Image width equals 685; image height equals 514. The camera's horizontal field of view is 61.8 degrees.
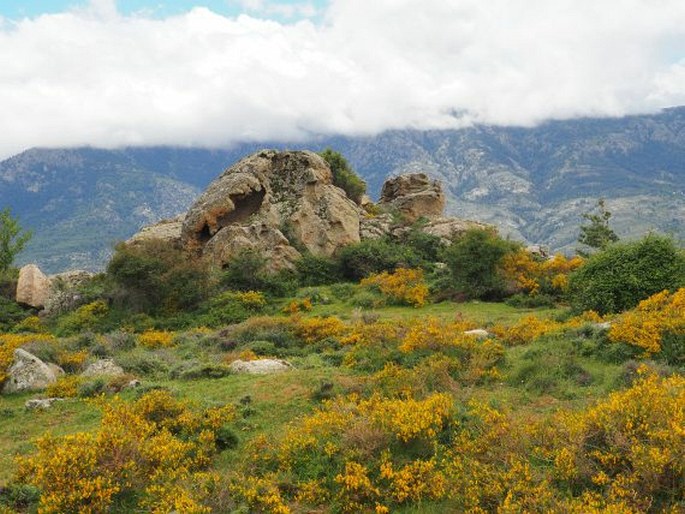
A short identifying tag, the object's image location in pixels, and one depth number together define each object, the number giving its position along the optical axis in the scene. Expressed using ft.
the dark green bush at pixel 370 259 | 151.94
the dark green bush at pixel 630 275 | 87.30
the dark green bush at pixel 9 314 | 139.47
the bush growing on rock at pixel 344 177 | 202.59
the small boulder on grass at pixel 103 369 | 71.56
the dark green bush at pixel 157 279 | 126.62
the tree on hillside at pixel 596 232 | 236.84
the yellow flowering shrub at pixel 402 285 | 120.37
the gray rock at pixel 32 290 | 150.82
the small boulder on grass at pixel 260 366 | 67.46
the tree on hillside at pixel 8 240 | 173.78
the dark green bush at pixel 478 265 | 121.60
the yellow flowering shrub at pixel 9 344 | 69.77
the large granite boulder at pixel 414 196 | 196.85
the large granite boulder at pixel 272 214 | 151.74
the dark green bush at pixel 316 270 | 148.66
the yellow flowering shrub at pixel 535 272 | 118.21
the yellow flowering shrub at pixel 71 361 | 77.25
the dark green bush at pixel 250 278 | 136.98
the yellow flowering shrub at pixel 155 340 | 94.58
